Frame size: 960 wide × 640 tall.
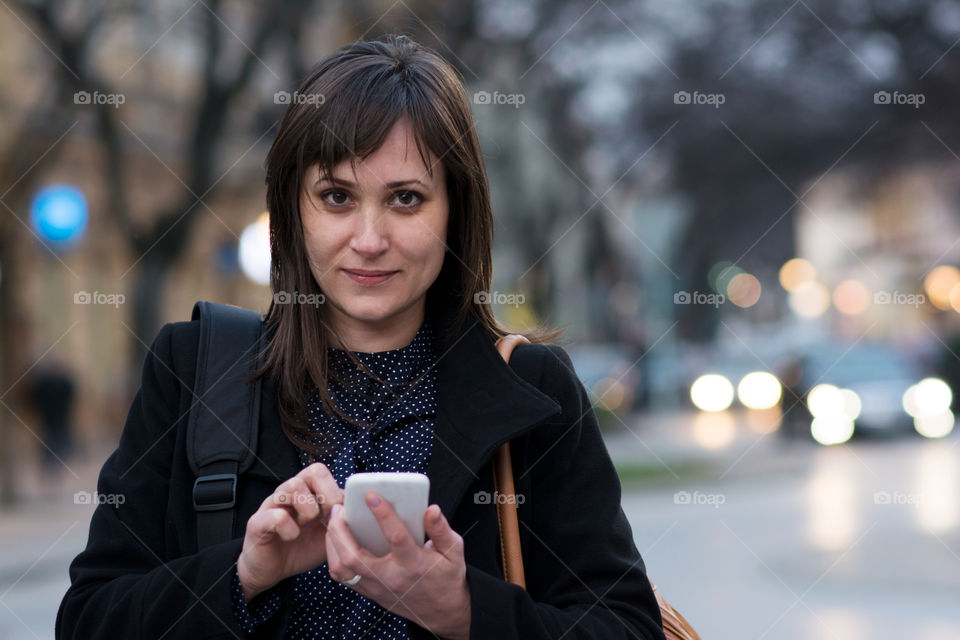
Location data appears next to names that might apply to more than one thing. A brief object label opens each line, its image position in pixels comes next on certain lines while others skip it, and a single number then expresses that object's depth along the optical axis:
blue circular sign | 10.69
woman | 1.88
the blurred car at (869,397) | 20.19
